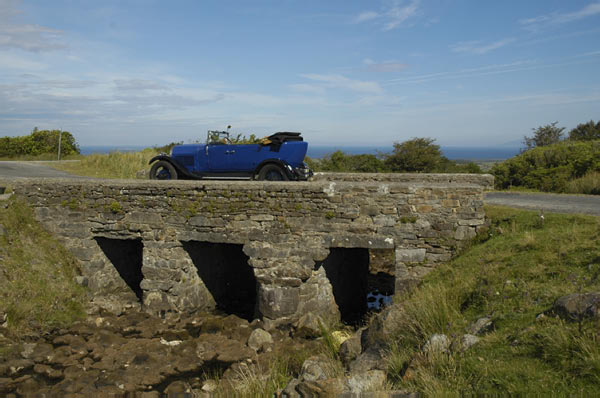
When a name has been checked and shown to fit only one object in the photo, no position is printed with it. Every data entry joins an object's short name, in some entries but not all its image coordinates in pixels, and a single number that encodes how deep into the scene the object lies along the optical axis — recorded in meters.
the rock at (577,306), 4.37
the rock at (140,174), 14.07
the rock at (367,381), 4.69
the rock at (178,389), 7.26
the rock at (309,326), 9.53
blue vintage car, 11.05
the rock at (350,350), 6.76
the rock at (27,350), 8.29
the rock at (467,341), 4.79
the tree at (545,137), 30.56
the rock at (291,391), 5.14
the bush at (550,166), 15.33
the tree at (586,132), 27.38
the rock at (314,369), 5.73
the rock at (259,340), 9.12
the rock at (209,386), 7.37
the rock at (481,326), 5.20
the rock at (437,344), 4.85
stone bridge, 9.39
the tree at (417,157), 22.14
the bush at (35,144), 29.42
